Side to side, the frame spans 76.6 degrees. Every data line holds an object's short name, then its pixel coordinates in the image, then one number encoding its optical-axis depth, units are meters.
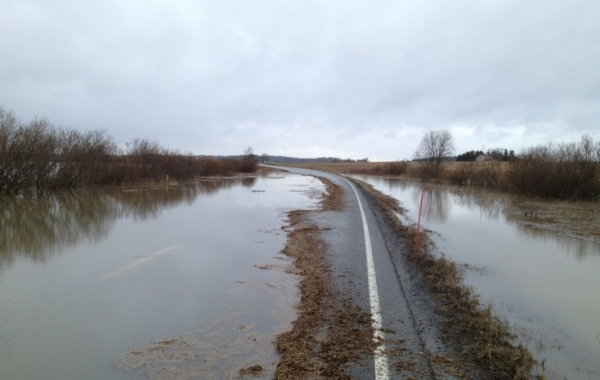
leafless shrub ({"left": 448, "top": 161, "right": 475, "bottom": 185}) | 42.70
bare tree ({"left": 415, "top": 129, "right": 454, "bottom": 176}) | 61.72
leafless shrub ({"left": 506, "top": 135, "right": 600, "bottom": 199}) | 23.80
